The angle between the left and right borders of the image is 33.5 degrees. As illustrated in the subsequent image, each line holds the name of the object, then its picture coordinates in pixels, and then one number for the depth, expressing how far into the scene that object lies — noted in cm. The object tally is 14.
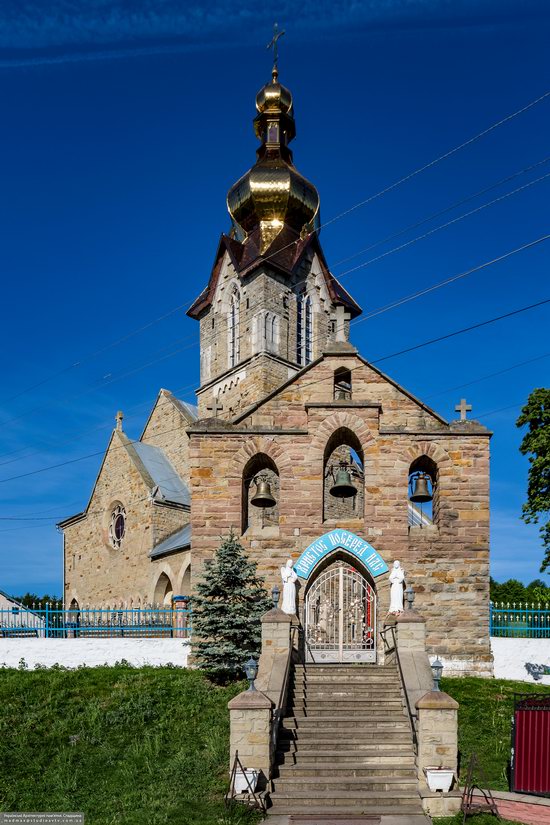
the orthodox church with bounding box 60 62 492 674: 1981
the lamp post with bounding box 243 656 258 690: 1313
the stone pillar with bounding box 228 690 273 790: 1251
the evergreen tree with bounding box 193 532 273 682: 1830
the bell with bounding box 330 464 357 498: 1920
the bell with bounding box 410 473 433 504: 1972
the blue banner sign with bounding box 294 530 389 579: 1978
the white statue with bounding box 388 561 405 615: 1848
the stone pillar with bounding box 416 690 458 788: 1241
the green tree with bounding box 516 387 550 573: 2427
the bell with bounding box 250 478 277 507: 1942
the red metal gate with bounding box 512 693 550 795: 1246
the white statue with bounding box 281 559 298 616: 1862
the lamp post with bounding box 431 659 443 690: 1302
